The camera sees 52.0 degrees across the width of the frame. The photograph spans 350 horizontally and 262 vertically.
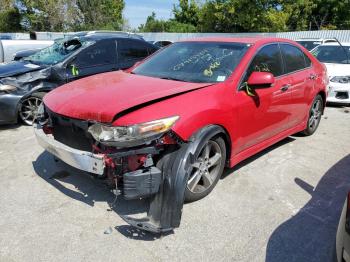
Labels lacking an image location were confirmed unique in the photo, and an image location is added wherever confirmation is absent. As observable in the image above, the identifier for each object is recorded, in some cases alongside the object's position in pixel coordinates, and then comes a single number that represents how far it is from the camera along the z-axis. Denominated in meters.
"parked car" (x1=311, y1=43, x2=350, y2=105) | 8.45
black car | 5.98
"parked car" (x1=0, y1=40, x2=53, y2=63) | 11.15
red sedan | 3.05
